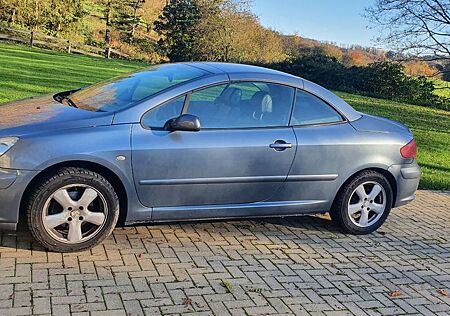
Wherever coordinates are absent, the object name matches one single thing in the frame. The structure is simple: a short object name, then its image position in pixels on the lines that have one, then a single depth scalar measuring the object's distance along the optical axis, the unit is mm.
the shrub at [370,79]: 30703
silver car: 4305
